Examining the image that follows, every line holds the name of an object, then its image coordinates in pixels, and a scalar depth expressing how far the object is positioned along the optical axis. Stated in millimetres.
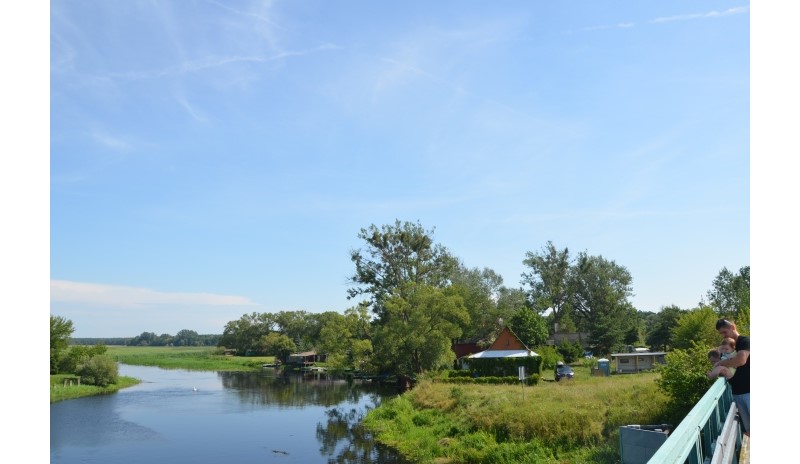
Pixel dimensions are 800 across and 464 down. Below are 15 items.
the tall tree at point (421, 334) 42125
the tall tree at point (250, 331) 101000
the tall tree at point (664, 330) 52344
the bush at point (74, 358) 51094
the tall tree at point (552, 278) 69812
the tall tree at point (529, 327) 49922
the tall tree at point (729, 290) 56425
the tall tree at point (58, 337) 50988
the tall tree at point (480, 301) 54469
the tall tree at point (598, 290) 66312
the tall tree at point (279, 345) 86562
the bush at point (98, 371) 47469
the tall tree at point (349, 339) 45750
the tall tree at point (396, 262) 55406
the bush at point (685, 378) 15594
